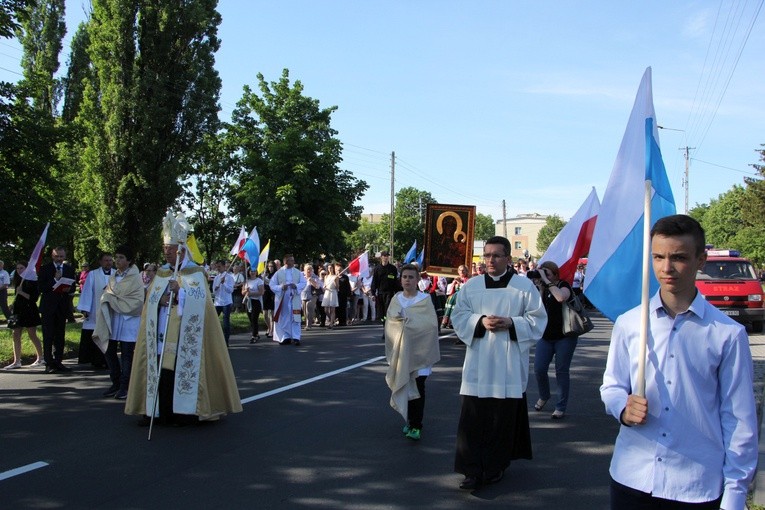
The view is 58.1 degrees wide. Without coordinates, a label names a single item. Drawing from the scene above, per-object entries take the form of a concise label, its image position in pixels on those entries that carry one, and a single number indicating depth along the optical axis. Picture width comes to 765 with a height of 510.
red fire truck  18.83
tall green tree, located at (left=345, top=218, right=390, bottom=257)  94.81
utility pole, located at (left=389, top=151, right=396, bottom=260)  53.38
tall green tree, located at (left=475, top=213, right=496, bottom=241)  141.12
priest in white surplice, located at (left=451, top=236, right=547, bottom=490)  5.59
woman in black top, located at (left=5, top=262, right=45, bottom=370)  11.38
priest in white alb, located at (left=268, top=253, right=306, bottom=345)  15.73
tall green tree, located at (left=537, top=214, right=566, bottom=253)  118.12
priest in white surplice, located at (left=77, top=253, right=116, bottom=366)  11.24
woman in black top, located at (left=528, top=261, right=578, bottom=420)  8.17
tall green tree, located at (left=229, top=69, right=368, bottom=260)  36.34
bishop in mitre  7.63
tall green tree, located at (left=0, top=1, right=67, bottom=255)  17.61
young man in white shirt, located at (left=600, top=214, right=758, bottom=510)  2.58
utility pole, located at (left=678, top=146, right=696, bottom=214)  56.87
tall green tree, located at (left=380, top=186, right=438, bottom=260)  93.88
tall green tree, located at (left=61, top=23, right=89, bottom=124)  40.47
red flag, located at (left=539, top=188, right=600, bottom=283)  7.75
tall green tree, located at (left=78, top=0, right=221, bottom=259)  34.94
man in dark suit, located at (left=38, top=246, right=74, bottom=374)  11.11
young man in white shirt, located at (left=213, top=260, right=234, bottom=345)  14.85
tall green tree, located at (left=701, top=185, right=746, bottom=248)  81.81
